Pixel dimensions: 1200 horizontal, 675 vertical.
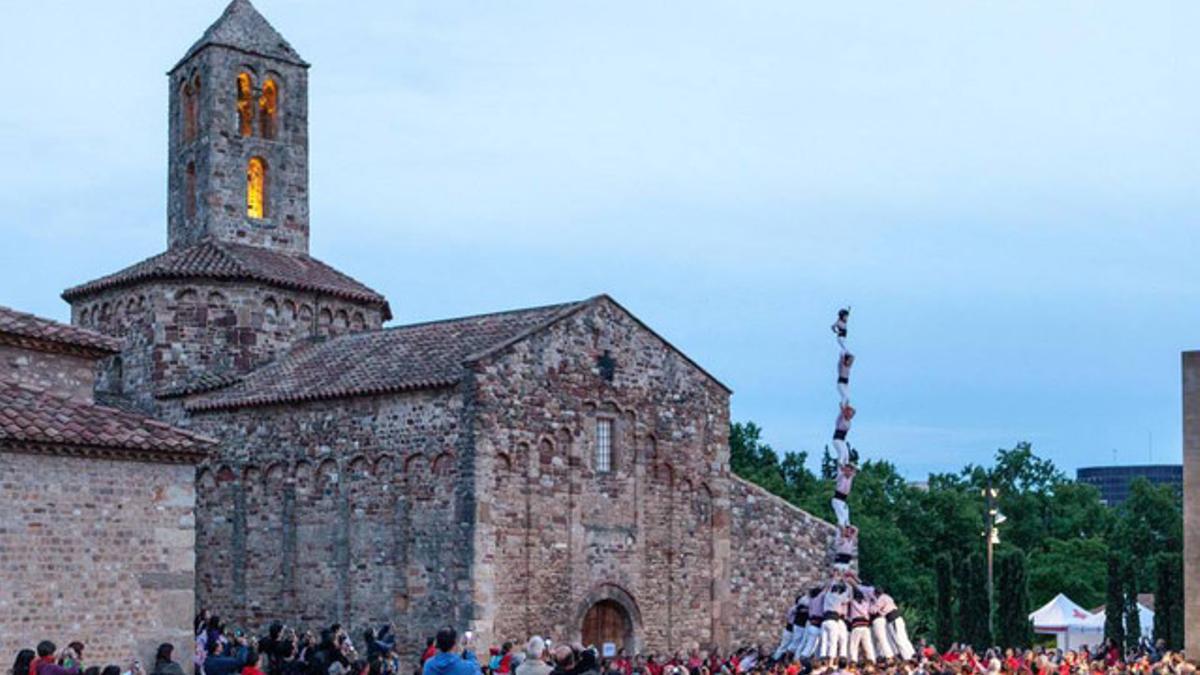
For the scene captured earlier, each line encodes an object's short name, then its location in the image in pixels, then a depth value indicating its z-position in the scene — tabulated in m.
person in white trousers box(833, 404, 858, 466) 29.83
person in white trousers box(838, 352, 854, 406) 30.16
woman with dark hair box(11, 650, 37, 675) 15.91
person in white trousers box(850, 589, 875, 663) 27.67
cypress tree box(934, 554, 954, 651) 41.75
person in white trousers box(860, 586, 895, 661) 27.92
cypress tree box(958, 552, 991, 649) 40.94
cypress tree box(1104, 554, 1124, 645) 40.81
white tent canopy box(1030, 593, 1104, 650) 42.53
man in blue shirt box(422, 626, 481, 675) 13.34
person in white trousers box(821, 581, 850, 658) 27.30
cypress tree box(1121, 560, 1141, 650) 42.09
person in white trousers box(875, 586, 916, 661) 28.16
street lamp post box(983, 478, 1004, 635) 41.19
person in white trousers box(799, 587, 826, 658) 28.05
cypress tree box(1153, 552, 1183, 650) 38.41
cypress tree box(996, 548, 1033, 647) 40.94
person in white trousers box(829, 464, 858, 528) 29.42
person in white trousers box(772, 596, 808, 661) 29.27
